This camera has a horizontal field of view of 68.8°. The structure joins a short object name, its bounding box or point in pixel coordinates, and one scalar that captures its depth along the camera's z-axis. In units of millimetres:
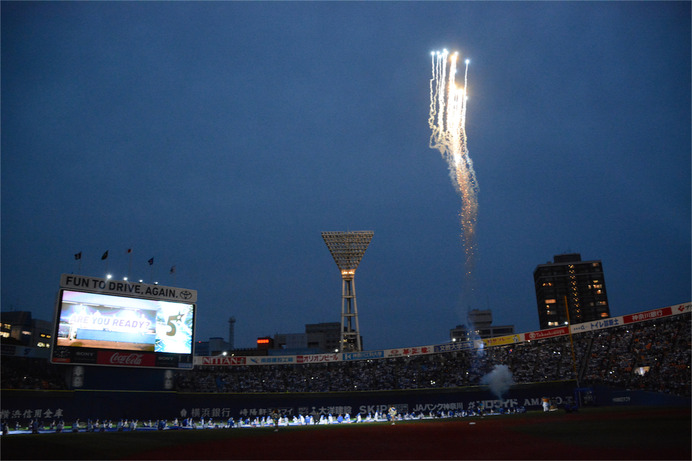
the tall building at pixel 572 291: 178000
